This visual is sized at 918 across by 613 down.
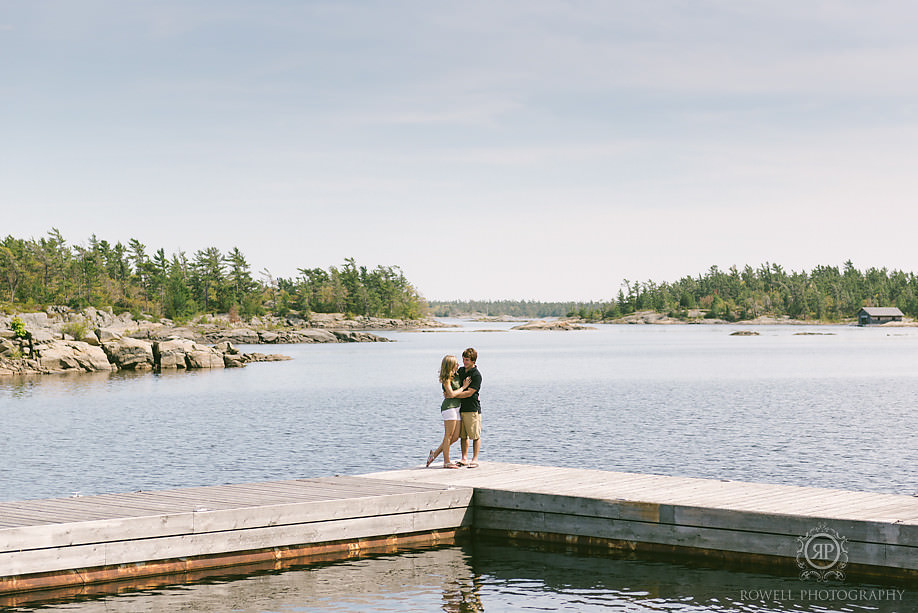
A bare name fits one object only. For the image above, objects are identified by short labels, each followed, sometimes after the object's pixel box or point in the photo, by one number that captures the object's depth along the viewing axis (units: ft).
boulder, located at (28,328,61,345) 241.76
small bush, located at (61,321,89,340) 285.45
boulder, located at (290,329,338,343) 464.65
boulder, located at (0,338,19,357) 231.91
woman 54.95
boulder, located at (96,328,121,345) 281.33
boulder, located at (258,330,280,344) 437.99
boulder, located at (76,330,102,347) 266.22
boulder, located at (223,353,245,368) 266.16
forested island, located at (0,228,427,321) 413.59
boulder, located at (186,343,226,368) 257.75
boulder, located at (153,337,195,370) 250.37
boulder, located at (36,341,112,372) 235.40
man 55.98
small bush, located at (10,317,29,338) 244.42
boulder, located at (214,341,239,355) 278.05
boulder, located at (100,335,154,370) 249.10
